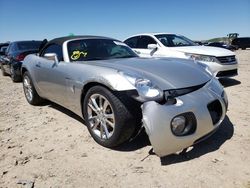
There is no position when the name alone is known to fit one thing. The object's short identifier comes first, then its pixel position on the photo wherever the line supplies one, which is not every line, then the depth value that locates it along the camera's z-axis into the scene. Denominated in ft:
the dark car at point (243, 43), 72.29
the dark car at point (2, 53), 22.64
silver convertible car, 6.29
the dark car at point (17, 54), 19.26
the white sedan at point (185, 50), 15.47
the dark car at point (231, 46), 62.42
